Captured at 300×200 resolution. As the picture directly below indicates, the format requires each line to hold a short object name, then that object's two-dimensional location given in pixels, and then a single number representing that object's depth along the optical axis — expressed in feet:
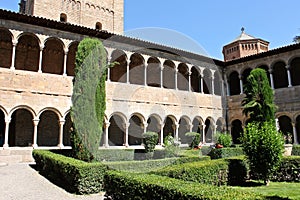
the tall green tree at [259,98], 45.34
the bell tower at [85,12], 62.80
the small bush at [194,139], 56.70
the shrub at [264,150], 28.55
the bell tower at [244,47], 103.04
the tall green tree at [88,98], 30.71
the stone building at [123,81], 45.14
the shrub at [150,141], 44.42
